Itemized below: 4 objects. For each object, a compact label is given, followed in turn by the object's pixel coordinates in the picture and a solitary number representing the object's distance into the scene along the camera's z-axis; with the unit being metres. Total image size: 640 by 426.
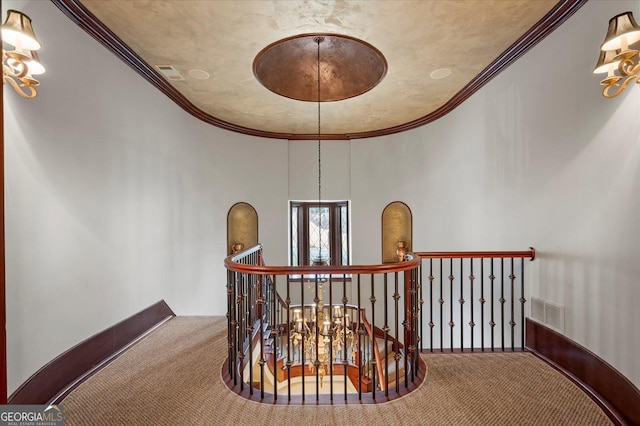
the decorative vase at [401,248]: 6.47
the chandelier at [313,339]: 3.89
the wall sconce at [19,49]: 1.90
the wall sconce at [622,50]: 1.93
